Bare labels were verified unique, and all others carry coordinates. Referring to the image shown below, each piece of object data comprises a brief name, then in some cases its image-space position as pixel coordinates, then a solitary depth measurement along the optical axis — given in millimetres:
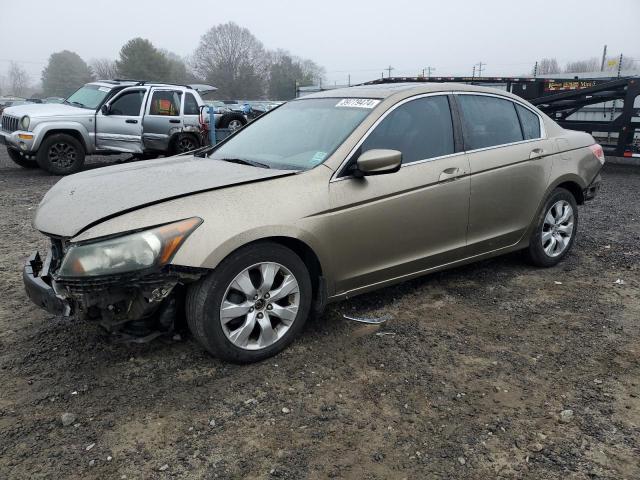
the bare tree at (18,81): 114619
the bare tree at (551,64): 64894
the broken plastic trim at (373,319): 3645
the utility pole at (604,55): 37353
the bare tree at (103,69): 73981
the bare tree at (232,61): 75375
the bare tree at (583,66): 62650
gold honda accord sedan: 2691
